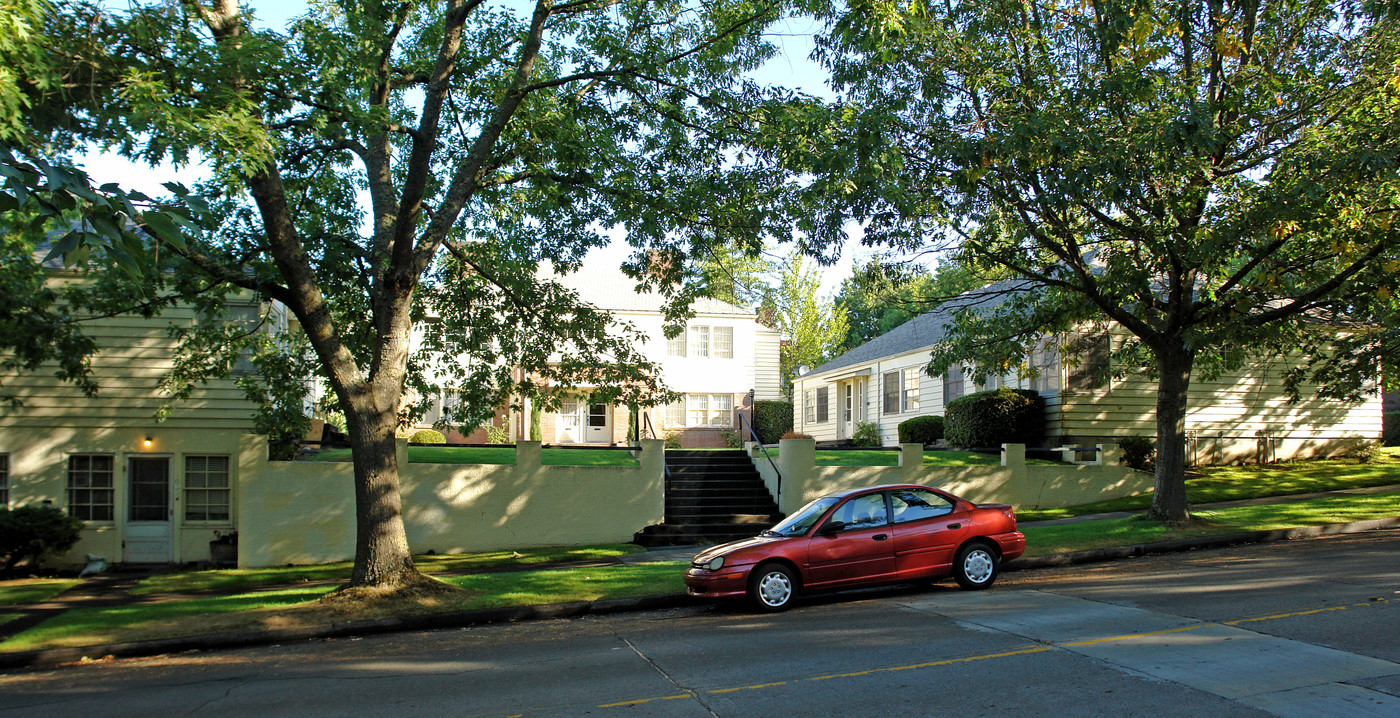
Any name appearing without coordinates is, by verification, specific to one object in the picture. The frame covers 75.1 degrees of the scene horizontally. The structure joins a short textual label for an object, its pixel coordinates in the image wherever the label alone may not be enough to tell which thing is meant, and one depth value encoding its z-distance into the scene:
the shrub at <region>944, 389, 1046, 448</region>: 24.47
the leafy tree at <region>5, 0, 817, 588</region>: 9.74
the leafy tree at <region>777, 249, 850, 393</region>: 48.88
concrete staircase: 18.51
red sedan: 10.85
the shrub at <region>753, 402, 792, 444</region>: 34.59
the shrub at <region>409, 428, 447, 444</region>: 27.84
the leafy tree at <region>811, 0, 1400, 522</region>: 12.29
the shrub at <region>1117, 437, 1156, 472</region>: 23.53
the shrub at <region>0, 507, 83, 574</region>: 16.58
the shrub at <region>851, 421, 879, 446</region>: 31.72
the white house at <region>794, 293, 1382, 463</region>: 24.48
